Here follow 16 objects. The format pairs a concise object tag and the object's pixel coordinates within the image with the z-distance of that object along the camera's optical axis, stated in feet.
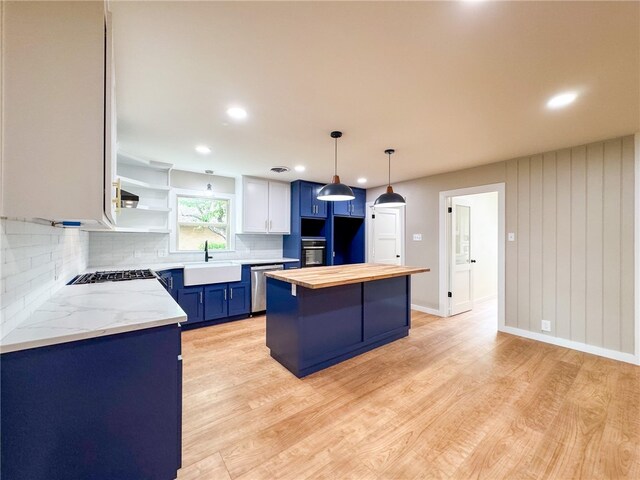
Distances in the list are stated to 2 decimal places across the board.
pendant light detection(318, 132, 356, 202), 8.88
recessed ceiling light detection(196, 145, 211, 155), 10.35
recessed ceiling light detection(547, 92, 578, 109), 6.53
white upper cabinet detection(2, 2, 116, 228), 3.41
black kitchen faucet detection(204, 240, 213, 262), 14.55
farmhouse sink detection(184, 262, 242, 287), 12.21
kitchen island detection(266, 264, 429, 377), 8.15
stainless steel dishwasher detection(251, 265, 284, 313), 14.25
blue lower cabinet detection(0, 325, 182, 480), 3.32
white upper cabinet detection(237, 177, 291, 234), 15.16
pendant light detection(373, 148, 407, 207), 10.14
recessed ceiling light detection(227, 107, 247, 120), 7.36
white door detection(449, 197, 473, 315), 14.52
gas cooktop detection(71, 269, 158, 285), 7.97
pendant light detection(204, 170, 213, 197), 14.87
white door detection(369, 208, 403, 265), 17.56
